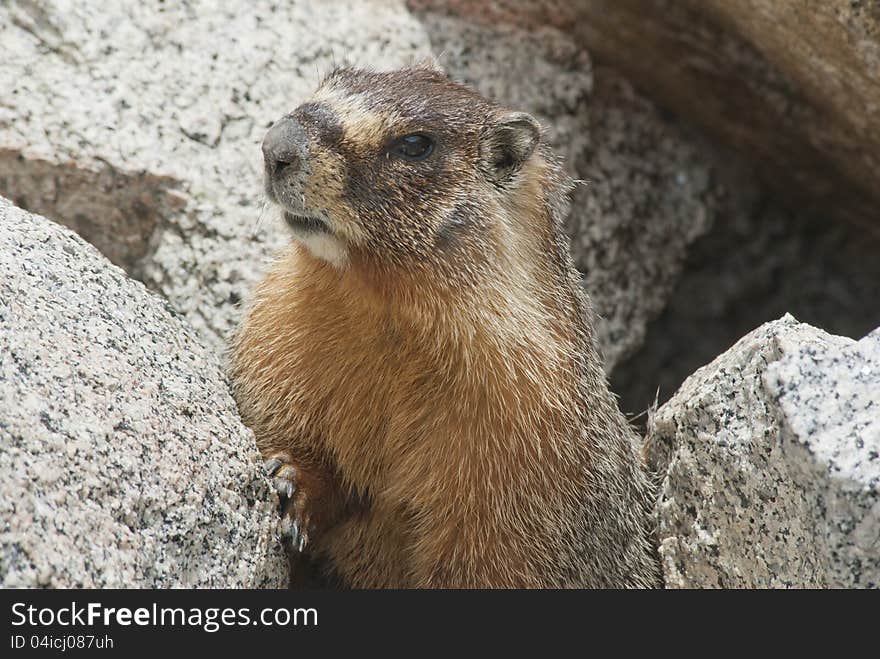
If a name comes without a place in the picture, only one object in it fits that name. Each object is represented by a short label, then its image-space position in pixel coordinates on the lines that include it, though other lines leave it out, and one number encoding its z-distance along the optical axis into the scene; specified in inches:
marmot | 258.8
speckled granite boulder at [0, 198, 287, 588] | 197.8
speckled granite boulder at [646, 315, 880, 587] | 208.8
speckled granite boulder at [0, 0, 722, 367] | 330.0
